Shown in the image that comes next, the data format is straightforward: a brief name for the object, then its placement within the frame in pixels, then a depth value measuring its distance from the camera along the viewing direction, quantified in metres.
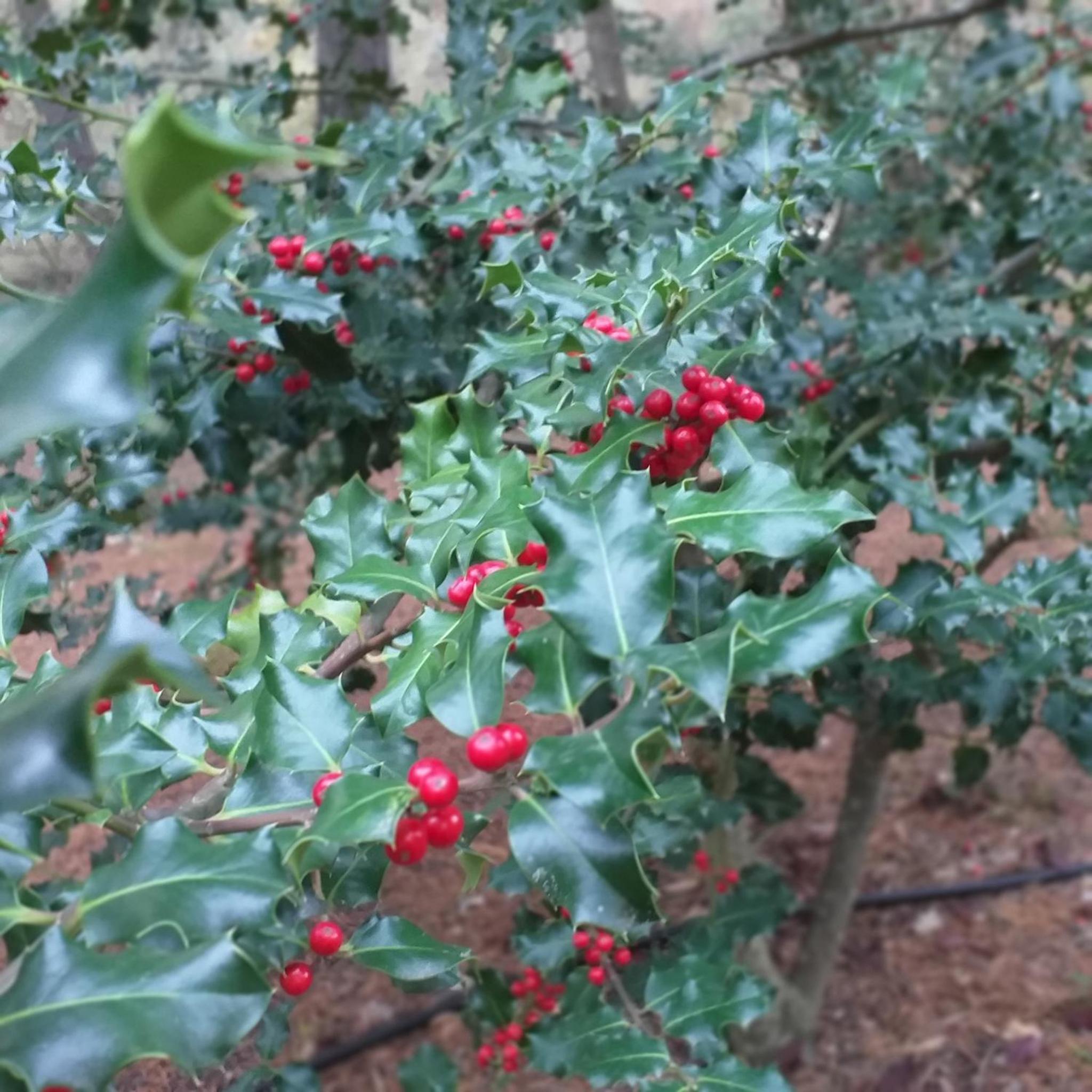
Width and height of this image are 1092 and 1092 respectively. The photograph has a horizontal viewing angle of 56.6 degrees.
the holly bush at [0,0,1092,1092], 0.45
